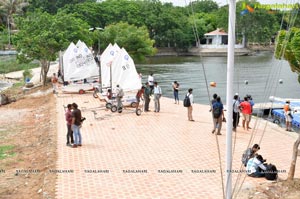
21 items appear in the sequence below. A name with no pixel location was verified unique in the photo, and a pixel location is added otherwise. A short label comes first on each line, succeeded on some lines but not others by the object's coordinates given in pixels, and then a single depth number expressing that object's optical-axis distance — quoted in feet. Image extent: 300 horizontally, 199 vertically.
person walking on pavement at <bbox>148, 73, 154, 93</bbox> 77.76
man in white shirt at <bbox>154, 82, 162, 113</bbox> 62.39
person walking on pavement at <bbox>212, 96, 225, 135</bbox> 47.93
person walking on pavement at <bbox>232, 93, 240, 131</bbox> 51.19
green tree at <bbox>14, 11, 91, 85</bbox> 97.96
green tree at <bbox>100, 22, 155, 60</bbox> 159.02
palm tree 249.34
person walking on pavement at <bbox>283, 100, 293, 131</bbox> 59.16
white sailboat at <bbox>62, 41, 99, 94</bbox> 84.89
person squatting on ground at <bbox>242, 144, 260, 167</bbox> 34.40
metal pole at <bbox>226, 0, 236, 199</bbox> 19.69
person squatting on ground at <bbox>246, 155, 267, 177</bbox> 33.27
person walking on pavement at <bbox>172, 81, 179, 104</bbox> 72.19
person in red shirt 52.43
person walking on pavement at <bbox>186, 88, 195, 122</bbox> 56.32
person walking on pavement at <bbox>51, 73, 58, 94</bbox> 91.16
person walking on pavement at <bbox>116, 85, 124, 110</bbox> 61.35
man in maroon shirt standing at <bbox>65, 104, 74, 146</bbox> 42.80
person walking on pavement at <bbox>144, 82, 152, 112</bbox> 61.97
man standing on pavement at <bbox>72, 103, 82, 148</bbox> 42.11
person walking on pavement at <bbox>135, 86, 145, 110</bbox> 62.21
